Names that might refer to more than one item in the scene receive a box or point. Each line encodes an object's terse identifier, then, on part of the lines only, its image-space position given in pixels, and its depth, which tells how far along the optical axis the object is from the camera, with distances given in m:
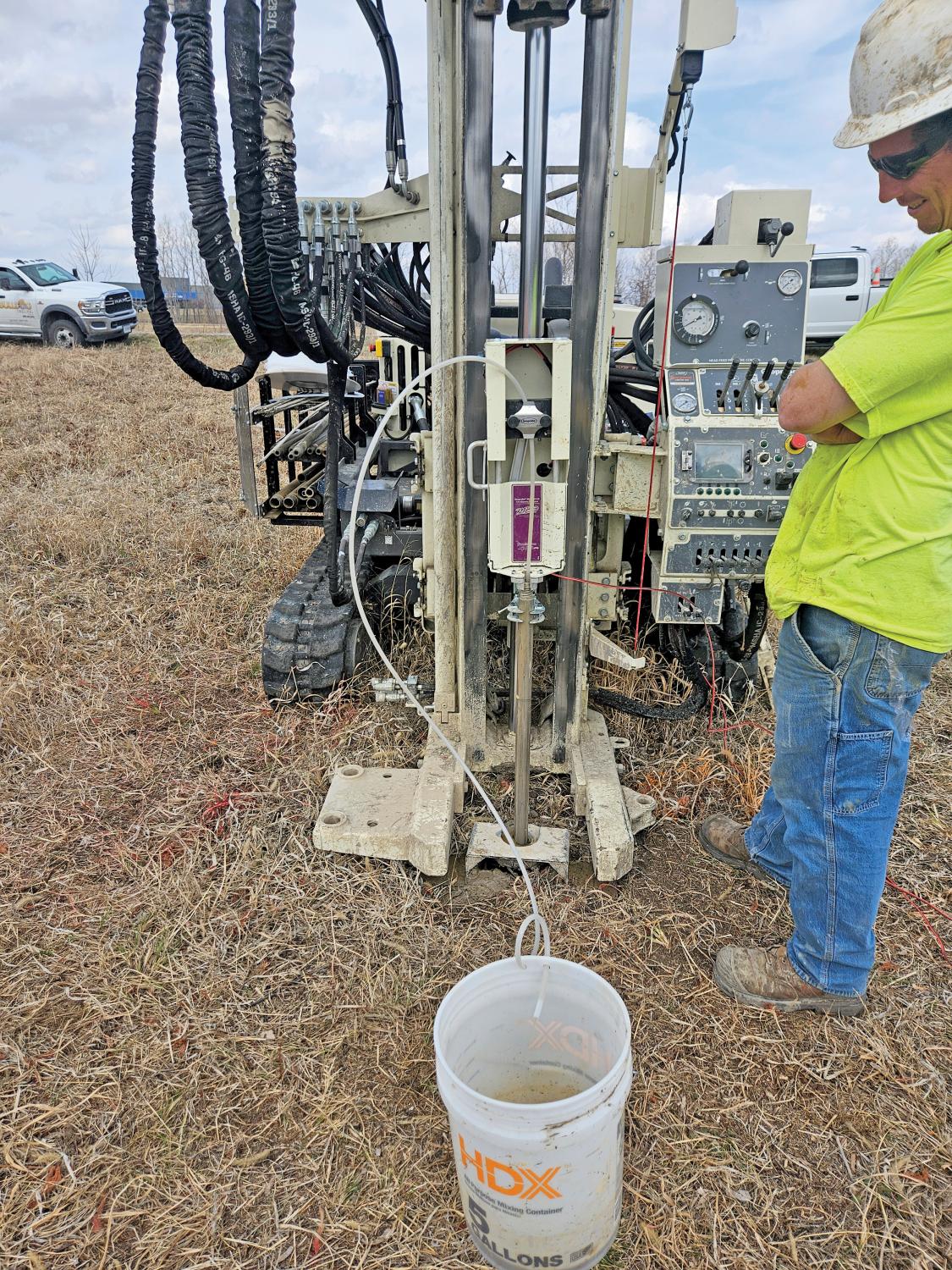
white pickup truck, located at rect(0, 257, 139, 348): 14.80
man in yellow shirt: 1.51
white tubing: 1.64
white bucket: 1.33
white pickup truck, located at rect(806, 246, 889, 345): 12.13
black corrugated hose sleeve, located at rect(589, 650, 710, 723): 3.21
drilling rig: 2.12
